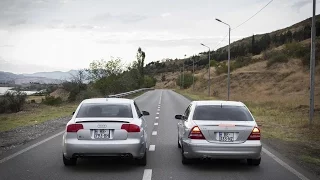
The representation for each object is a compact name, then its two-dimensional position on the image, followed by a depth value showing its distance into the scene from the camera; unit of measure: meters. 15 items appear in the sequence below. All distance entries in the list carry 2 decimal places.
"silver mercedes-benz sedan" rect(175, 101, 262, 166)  8.12
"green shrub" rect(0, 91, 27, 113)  33.88
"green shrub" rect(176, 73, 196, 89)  127.00
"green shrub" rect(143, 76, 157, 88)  150.32
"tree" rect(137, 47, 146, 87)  104.49
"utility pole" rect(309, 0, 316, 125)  17.62
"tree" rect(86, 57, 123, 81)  57.03
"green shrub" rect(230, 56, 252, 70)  115.81
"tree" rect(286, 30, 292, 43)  156.23
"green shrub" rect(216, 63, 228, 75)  115.81
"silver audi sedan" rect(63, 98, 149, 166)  7.93
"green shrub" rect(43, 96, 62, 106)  45.09
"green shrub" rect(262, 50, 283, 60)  105.37
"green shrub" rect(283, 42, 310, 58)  97.56
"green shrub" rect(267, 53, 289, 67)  96.70
